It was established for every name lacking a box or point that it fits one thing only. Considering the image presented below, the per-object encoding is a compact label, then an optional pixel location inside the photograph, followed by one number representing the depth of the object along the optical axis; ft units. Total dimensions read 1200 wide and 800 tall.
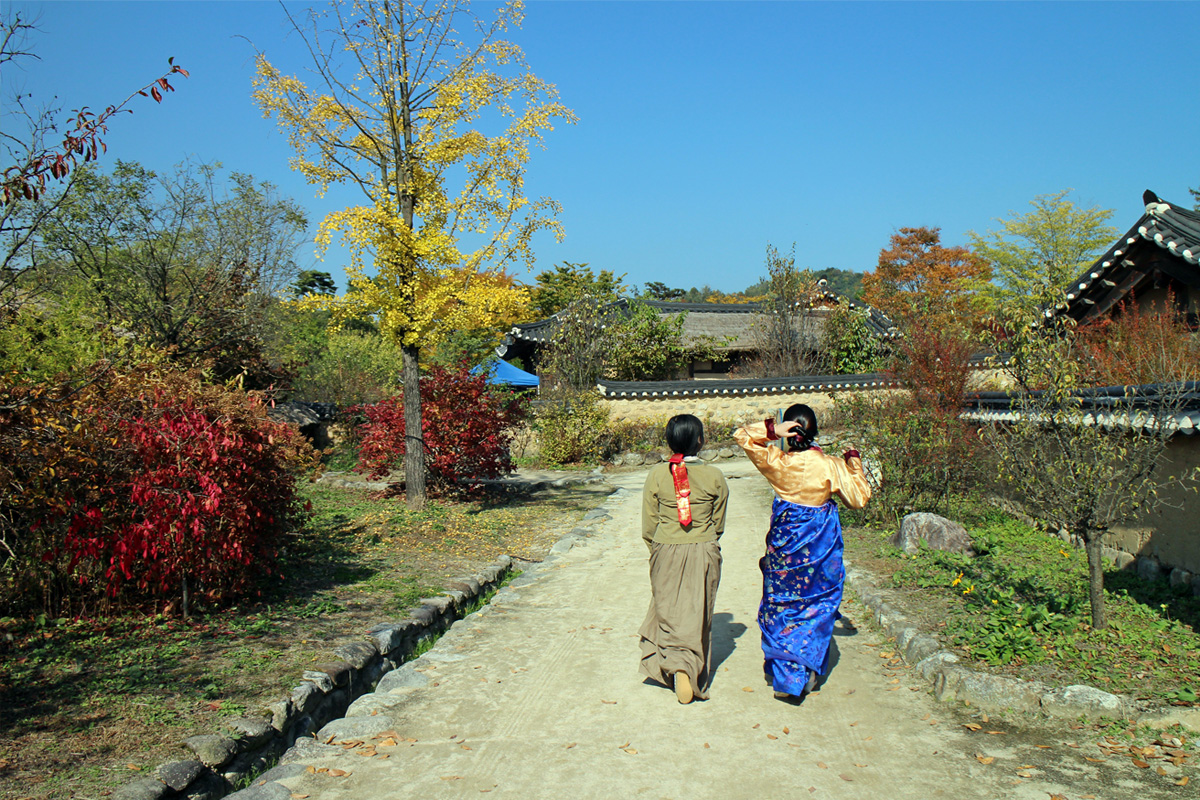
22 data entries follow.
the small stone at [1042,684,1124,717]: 13.39
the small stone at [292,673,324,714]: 14.56
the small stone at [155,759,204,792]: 11.28
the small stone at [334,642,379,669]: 16.84
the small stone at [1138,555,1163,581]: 22.27
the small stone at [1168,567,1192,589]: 20.72
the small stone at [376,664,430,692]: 16.22
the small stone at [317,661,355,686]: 15.97
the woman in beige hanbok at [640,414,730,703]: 15.25
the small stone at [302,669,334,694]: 15.35
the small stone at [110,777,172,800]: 10.71
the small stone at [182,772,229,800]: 11.57
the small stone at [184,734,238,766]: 12.18
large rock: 25.17
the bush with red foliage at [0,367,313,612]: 16.84
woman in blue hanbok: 15.38
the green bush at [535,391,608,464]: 58.13
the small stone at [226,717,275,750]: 12.94
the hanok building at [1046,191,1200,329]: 33.01
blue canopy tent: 70.44
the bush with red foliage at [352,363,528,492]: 38.01
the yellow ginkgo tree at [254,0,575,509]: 32.81
